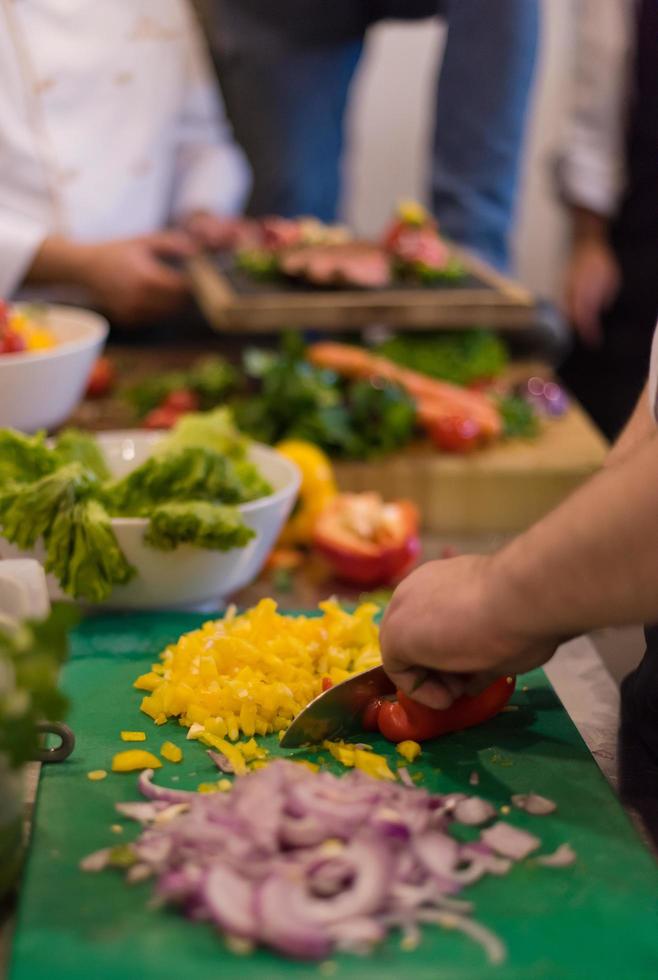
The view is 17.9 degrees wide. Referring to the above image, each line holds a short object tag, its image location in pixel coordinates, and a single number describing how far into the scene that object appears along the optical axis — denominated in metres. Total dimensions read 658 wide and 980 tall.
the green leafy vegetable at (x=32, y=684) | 1.11
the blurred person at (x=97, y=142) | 2.22
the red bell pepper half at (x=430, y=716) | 1.29
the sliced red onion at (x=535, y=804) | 1.23
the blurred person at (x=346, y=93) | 2.37
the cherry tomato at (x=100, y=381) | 2.07
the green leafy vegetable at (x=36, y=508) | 1.45
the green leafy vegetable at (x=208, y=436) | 1.57
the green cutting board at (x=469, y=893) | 1.11
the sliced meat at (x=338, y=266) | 2.11
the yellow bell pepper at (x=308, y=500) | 1.69
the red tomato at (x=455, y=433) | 1.87
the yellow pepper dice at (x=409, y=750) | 1.29
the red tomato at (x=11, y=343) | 1.74
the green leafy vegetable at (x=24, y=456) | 1.49
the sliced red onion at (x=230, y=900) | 1.12
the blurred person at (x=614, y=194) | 2.49
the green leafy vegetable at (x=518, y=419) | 1.94
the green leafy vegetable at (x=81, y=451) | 1.53
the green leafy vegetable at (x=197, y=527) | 1.44
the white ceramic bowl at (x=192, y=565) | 1.46
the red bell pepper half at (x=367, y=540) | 1.62
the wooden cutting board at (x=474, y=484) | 1.83
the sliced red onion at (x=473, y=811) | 1.22
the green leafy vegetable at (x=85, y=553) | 1.44
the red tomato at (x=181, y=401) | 1.94
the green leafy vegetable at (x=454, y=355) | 2.07
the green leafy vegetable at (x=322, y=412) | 1.84
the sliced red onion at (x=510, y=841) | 1.19
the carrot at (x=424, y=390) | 1.91
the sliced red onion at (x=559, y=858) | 1.19
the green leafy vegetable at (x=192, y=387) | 2.00
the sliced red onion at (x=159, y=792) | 1.24
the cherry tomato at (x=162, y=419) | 1.89
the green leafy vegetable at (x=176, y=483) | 1.48
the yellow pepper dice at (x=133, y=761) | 1.27
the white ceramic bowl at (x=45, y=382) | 1.72
